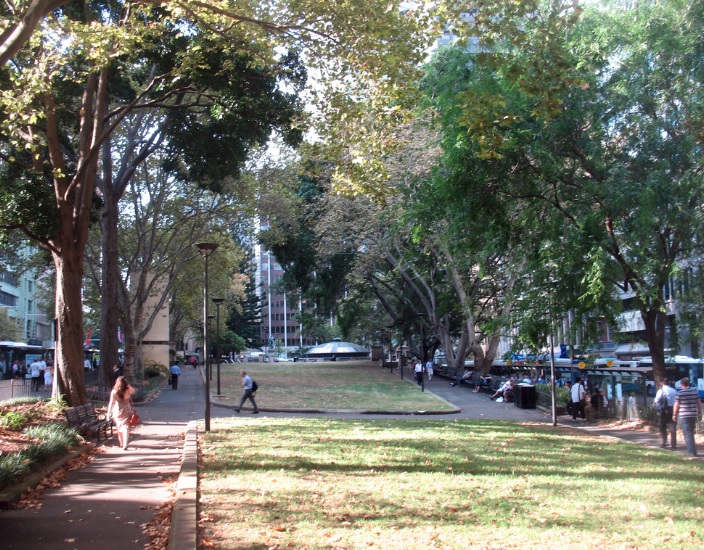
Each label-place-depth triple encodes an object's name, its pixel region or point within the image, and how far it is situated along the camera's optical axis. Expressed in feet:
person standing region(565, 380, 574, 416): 83.75
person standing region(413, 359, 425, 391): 138.26
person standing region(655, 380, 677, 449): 55.11
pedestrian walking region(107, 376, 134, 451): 48.78
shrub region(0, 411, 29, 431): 47.67
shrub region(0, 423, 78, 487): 32.07
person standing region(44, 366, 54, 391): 120.57
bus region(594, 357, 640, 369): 110.83
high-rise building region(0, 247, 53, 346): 242.78
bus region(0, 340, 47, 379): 157.86
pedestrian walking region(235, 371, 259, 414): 80.69
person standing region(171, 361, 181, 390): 123.24
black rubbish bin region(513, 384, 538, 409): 96.53
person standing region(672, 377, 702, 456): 48.26
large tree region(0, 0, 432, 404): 43.11
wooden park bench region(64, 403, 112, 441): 49.37
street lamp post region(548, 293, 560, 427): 70.59
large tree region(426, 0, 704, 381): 57.11
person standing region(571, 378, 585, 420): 82.12
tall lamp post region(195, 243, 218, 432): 61.16
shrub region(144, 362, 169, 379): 145.22
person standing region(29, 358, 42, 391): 111.41
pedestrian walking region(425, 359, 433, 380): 153.93
